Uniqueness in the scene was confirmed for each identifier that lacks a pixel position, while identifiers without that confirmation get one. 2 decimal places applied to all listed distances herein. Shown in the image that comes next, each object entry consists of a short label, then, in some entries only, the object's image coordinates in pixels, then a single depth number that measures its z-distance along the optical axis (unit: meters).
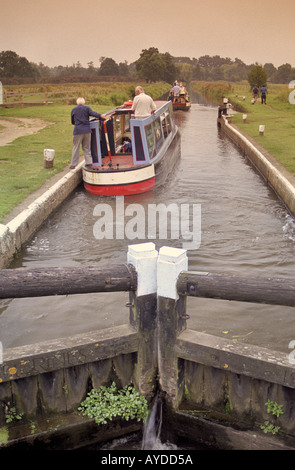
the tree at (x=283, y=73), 124.96
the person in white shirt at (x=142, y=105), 12.02
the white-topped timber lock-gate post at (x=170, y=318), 3.56
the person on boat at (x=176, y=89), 34.12
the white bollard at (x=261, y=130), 18.22
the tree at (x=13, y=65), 91.94
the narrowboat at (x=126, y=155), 11.28
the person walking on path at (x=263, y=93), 33.50
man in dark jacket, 11.38
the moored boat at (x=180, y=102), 34.47
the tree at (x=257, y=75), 41.91
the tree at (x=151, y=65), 84.06
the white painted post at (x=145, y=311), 3.60
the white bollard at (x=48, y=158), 12.16
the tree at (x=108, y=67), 123.06
